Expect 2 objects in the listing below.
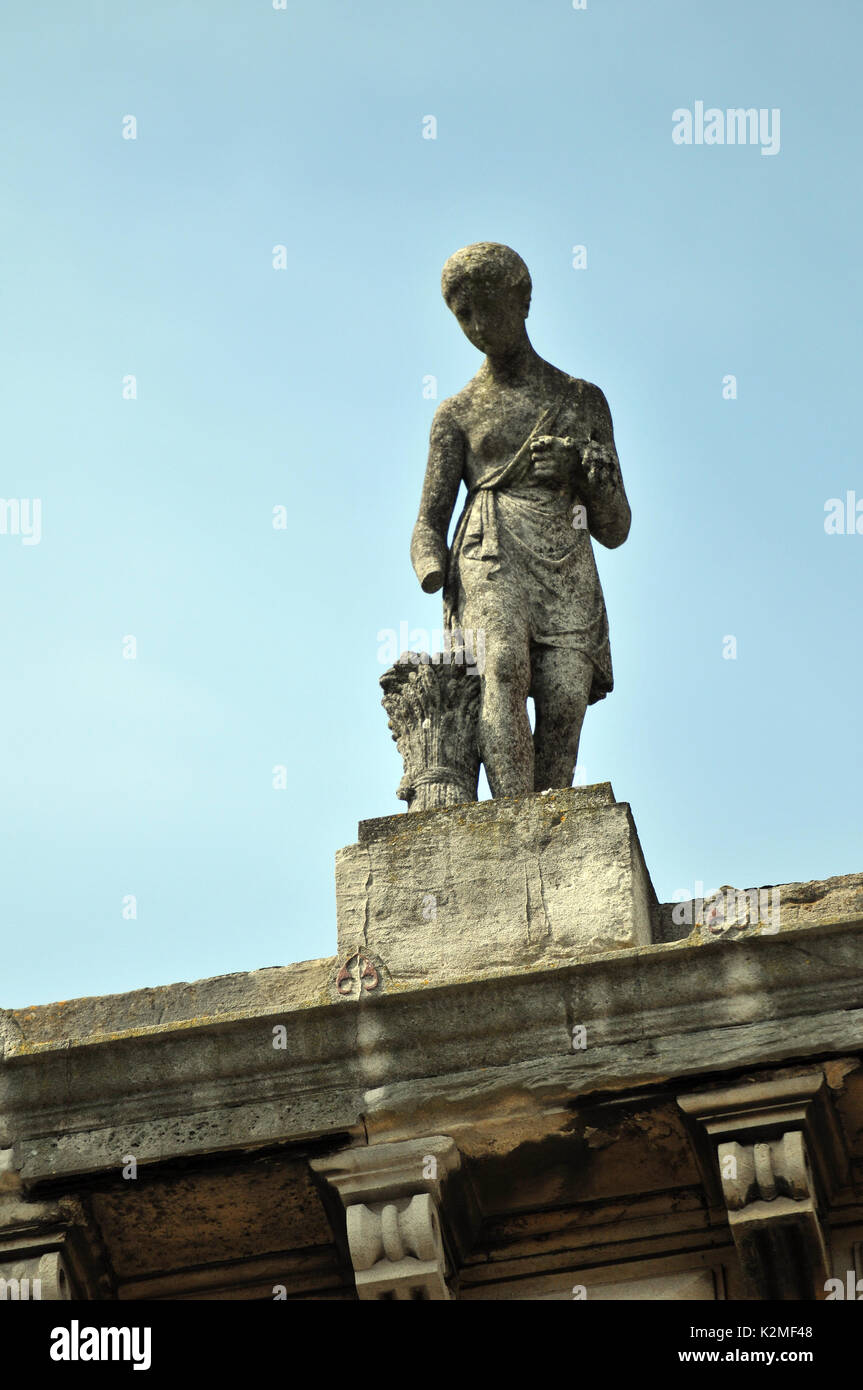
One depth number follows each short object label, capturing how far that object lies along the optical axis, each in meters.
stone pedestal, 8.33
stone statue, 9.32
